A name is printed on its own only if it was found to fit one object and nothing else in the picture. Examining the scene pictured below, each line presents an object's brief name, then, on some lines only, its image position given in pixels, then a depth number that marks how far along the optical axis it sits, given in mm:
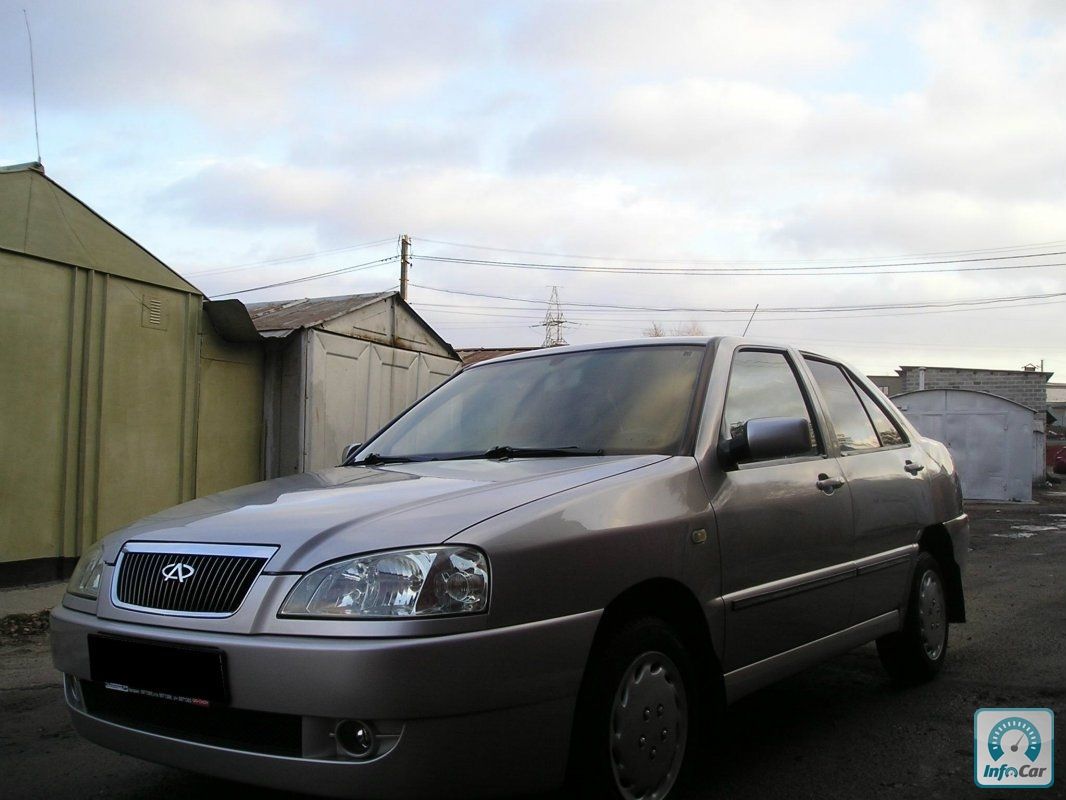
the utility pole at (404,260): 34562
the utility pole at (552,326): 59719
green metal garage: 8516
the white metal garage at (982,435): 21797
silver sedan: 2418
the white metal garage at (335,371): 11422
